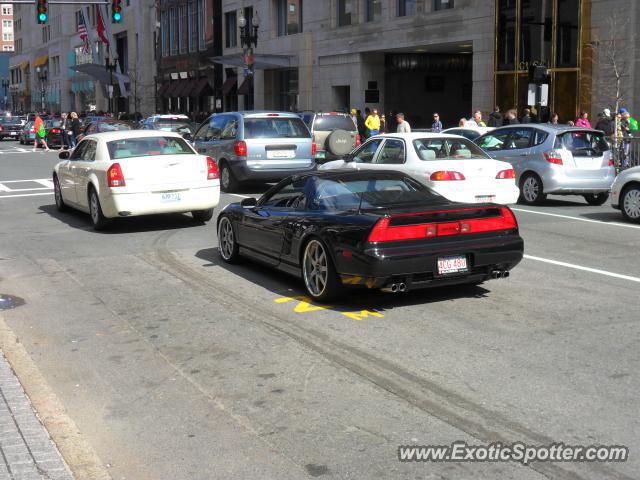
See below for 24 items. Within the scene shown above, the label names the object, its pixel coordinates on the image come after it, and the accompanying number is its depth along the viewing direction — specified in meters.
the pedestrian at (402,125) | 26.27
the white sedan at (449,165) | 13.87
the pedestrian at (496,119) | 26.86
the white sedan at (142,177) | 13.16
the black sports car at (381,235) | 7.80
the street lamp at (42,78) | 118.86
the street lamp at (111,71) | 68.69
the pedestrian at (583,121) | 25.08
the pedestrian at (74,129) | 36.81
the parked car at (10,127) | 57.07
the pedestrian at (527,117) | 25.68
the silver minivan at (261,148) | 18.77
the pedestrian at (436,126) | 30.31
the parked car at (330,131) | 23.81
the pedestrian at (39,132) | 41.47
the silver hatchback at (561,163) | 16.83
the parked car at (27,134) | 49.91
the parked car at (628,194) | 14.44
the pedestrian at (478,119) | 26.27
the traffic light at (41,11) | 29.58
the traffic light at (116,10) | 29.47
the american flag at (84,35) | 81.88
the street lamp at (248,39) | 40.21
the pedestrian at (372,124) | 30.12
